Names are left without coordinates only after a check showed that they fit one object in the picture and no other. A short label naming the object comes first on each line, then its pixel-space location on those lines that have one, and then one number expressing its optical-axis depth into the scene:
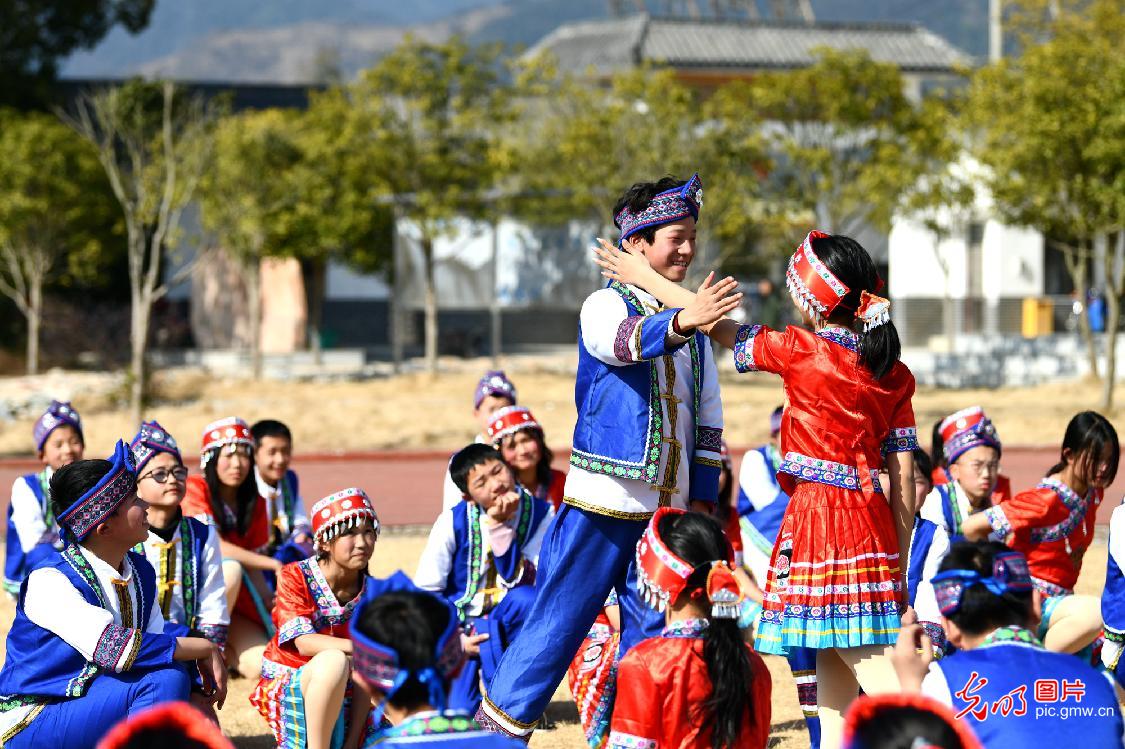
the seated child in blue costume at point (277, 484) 13.74
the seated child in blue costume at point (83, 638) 8.74
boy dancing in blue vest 9.09
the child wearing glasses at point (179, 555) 10.97
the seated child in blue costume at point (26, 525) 13.19
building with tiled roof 81.27
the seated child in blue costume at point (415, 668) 5.81
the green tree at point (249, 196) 45.86
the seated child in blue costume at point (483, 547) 11.50
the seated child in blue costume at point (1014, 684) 6.77
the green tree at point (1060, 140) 34.58
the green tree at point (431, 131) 43.96
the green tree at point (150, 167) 34.49
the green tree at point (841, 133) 44.08
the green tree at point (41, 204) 49.45
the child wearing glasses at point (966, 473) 12.17
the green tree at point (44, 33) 63.10
